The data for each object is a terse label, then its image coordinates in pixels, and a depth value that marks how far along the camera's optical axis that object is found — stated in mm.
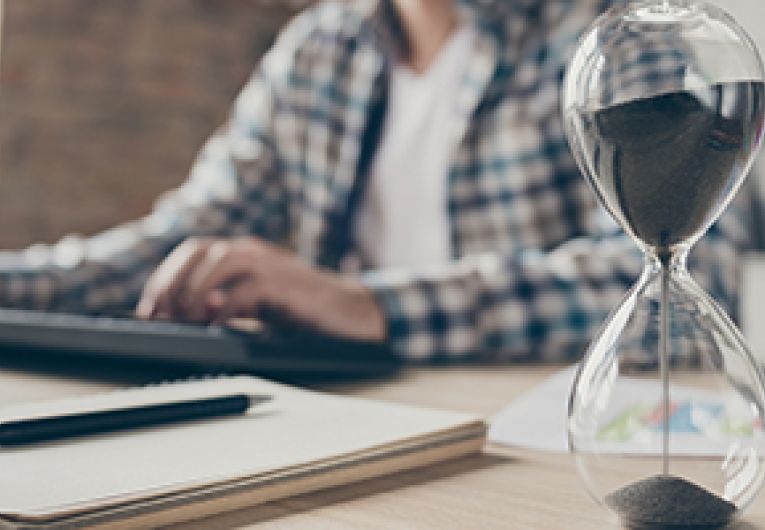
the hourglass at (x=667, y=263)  581
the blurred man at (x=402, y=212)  1102
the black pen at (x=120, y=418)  638
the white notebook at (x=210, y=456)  576
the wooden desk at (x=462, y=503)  604
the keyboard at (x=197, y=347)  858
